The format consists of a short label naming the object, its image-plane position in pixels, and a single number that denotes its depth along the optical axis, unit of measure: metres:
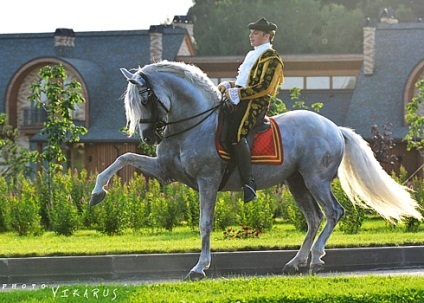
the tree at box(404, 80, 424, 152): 26.58
